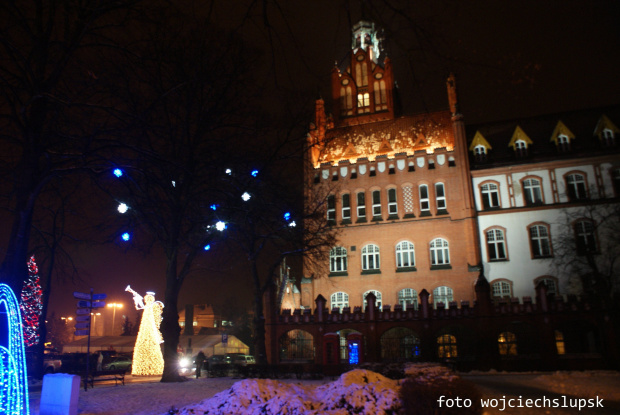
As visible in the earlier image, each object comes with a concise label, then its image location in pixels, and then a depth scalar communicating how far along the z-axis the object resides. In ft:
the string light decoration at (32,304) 89.81
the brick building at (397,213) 117.39
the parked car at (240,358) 124.14
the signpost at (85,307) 52.09
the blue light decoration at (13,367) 27.40
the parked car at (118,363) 112.47
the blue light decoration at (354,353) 85.40
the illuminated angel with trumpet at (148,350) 88.12
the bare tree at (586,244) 103.19
